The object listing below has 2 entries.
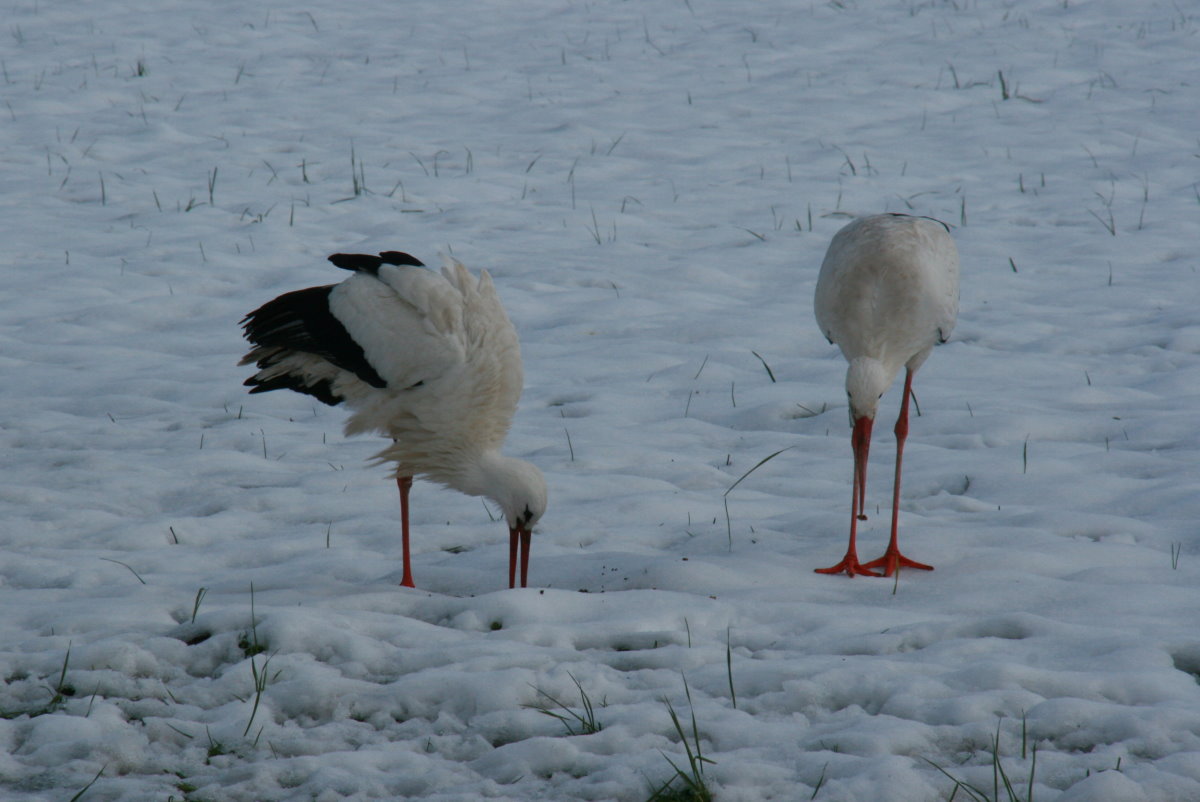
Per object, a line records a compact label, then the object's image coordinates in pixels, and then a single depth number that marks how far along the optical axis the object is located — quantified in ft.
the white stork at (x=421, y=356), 32.89
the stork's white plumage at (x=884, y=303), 33.50
